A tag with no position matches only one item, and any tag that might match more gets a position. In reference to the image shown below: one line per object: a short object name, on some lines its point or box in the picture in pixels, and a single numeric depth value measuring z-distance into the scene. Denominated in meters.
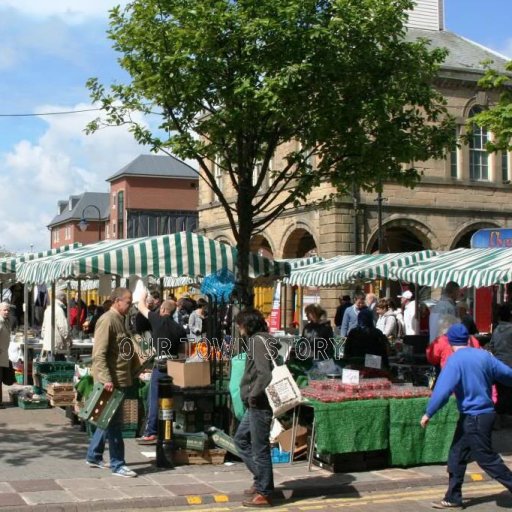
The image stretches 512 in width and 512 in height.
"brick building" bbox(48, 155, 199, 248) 82.25
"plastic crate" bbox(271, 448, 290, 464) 9.95
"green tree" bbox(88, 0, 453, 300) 12.32
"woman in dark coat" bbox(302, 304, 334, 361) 13.84
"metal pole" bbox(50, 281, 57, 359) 16.09
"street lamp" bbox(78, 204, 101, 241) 48.90
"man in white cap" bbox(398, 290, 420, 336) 21.63
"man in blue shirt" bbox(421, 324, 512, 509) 7.64
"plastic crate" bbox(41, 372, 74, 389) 13.25
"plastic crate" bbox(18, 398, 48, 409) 13.75
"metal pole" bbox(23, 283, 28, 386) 16.19
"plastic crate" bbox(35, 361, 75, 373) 13.96
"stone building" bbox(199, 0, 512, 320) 31.47
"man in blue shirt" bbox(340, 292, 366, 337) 18.31
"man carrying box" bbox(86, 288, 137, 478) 8.89
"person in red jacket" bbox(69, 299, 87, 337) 23.33
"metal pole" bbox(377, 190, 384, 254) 29.60
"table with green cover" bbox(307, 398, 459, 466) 9.37
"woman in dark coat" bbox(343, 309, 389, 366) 13.14
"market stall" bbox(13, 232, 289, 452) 11.93
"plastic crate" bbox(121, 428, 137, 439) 11.33
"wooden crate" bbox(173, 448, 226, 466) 9.70
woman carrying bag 7.97
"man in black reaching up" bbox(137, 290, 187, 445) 10.95
